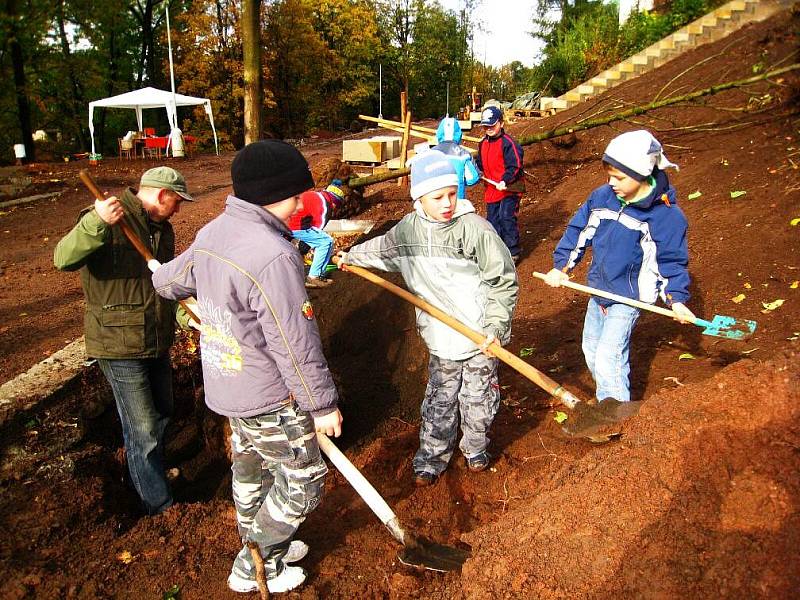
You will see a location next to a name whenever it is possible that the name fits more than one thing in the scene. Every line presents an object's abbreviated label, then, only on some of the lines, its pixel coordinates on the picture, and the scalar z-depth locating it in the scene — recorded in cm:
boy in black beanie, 213
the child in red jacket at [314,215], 568
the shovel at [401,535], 254
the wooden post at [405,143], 1041
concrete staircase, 1208
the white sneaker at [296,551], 278
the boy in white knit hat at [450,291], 306
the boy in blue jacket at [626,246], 302
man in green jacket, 308
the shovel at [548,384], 294
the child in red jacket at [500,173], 743
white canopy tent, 1855
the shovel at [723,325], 325
